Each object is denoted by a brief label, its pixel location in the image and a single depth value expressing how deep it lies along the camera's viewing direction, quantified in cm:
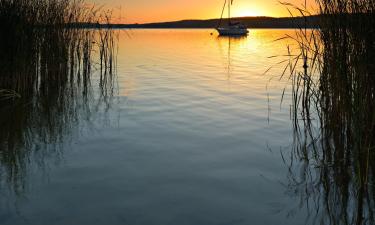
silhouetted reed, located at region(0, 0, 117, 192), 646
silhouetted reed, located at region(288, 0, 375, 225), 423
